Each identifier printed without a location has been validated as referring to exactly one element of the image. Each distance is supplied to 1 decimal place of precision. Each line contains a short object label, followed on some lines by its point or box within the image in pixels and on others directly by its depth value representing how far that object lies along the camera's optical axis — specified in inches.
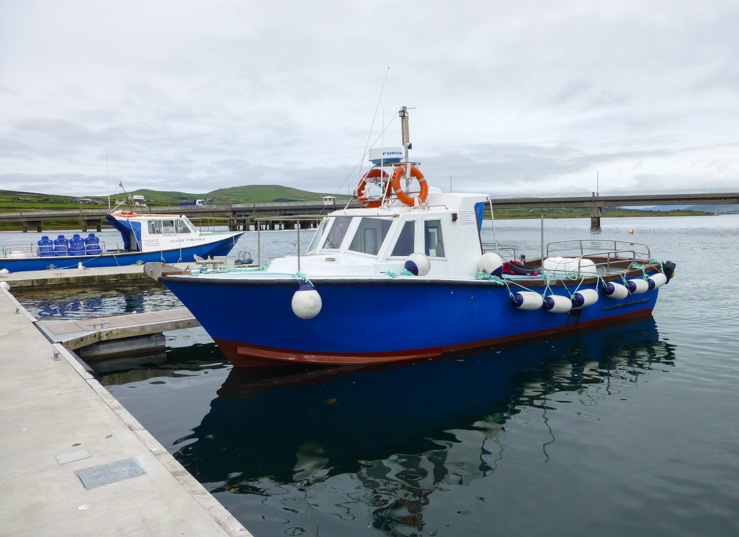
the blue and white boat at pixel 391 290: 308.8
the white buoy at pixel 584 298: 419.5
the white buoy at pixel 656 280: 484.1
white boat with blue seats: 848.9
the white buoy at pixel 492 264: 371.6
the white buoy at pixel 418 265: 339.0
